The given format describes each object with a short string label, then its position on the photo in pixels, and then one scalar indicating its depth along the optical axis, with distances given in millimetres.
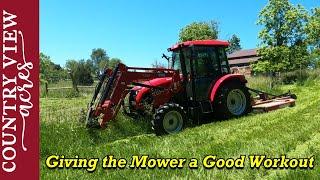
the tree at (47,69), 37507
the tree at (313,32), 21331
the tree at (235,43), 61568
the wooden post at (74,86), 17538
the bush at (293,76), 18191
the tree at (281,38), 20398
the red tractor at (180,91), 6153
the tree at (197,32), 32121
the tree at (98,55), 64864
